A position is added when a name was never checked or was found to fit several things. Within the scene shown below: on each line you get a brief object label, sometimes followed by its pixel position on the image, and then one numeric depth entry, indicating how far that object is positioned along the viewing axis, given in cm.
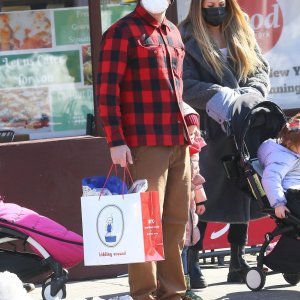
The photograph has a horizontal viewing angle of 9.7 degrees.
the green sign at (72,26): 1313
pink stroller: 1055
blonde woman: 1145
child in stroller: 1062
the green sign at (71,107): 1323
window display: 1300
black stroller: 1096
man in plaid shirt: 929
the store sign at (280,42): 1406
